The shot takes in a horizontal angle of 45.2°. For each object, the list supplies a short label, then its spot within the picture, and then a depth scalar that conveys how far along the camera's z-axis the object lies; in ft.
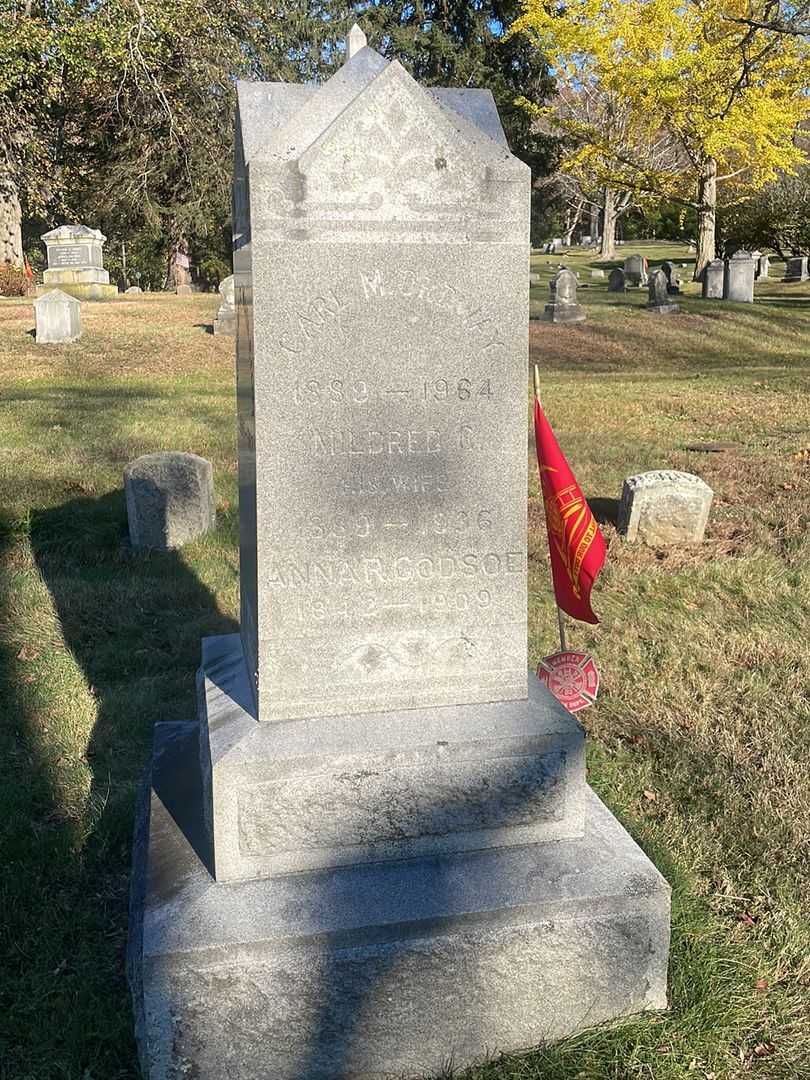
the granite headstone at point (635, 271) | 110.63
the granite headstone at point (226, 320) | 62.39
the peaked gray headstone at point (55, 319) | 57.36
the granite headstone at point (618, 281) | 100.17
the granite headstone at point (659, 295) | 74.54
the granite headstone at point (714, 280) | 84.48
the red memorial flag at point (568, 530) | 12.25
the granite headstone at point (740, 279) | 82.38
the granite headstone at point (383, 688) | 7.84
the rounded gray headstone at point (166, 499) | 22.59
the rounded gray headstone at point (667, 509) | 22.91
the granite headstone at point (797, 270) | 107.96
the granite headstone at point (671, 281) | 85.25
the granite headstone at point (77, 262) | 84.74
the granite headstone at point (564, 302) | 71.77
